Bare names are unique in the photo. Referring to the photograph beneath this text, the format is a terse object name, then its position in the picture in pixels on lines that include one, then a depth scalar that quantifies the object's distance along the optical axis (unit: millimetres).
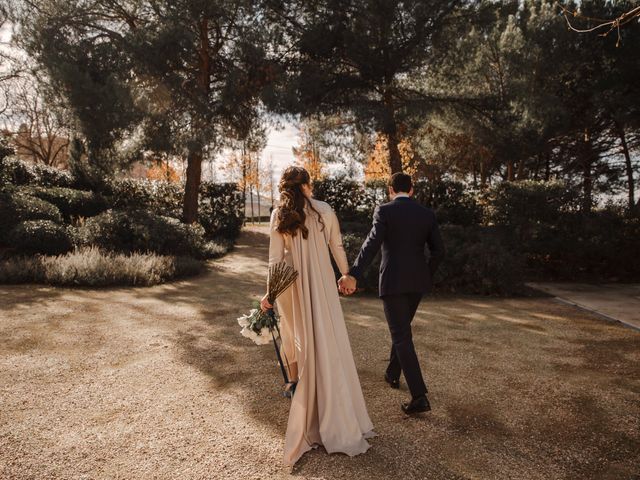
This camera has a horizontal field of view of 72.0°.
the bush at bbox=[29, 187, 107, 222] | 12820
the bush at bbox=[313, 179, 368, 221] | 13716
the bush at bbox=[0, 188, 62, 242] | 9977
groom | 3518
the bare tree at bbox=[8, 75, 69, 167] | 12188
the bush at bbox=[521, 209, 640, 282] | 9805
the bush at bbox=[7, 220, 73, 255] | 9359
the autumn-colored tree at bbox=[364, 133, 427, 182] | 24920
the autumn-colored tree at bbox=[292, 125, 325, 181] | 29605
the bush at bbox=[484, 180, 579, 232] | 10414
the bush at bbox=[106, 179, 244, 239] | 16016
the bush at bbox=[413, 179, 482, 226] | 12906
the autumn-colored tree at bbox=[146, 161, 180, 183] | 29872
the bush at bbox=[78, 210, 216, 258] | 10566
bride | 3055
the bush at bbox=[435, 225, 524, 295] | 8312
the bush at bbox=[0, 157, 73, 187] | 13384
